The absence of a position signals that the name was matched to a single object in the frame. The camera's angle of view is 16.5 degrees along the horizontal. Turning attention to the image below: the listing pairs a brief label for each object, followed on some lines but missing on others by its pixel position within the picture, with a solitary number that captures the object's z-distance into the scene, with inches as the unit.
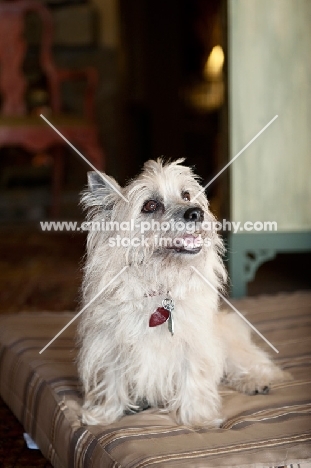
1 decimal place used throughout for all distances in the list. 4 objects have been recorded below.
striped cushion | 55.2
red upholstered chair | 230.2
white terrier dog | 60.1
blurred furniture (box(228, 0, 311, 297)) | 89.7
